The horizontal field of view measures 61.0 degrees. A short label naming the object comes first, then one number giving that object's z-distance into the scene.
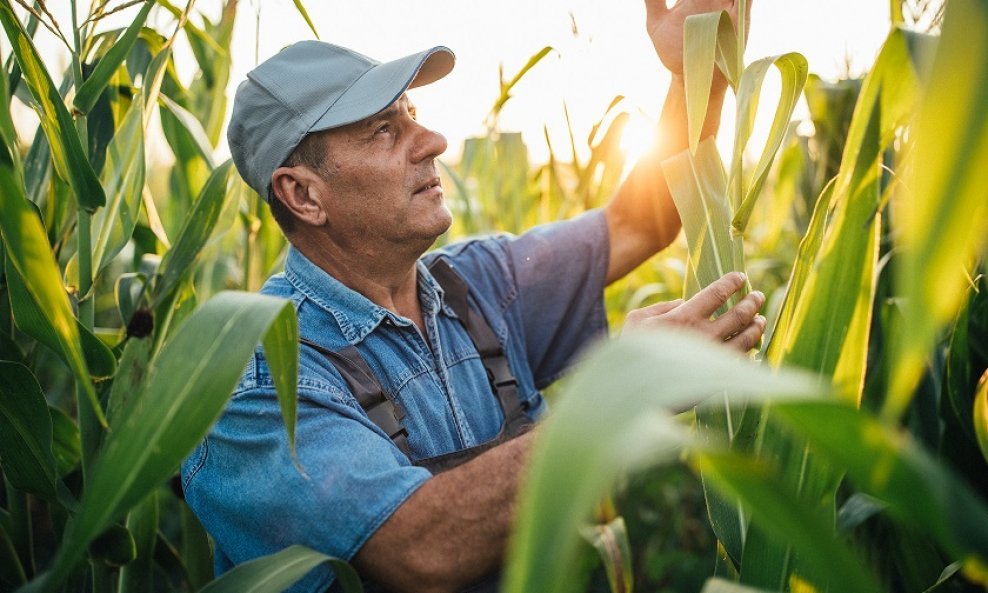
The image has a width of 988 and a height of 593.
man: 0.94
